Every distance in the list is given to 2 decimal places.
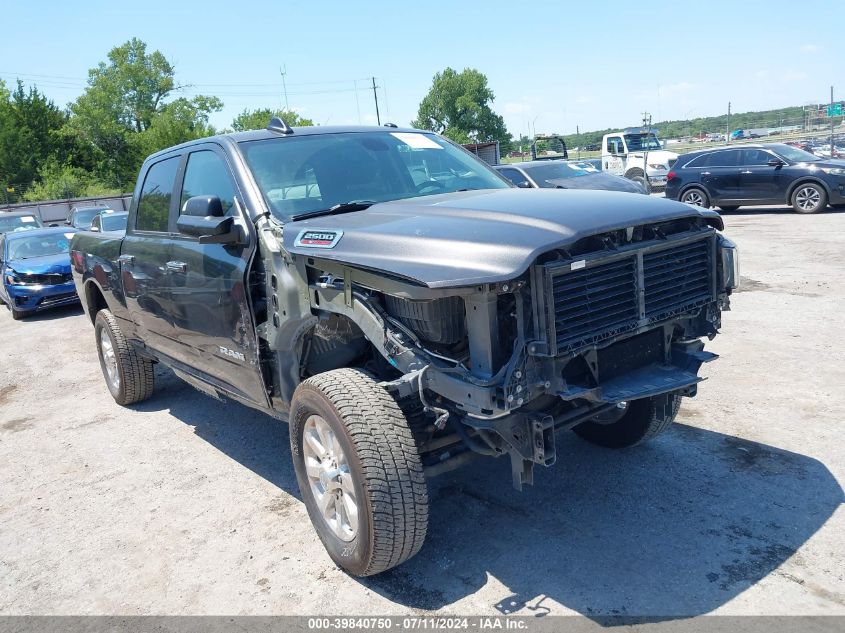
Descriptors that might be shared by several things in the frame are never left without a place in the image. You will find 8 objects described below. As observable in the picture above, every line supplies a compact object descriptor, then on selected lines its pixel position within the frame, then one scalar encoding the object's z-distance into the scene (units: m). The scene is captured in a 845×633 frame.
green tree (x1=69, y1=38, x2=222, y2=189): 63.44
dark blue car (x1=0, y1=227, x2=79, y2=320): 11.77
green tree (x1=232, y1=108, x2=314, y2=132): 71.19
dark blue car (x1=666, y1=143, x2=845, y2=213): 15.10
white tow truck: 23.16
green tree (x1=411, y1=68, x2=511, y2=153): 94.62
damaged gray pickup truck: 2.82
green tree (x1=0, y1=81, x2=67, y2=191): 52.69
